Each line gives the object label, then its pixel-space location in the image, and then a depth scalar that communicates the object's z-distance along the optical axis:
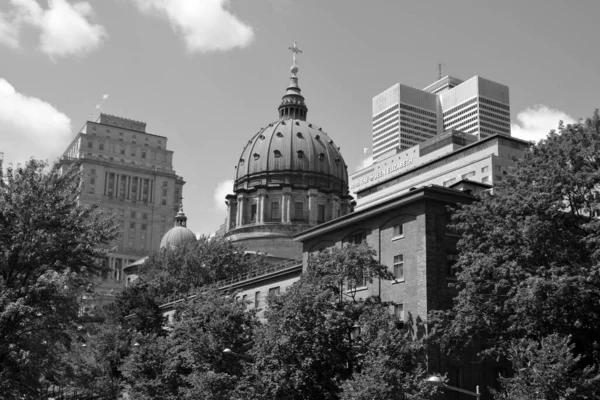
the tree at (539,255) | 37.38
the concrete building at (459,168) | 114.31
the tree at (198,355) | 48.72
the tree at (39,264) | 33.34
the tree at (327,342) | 40.69
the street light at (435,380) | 30.17
